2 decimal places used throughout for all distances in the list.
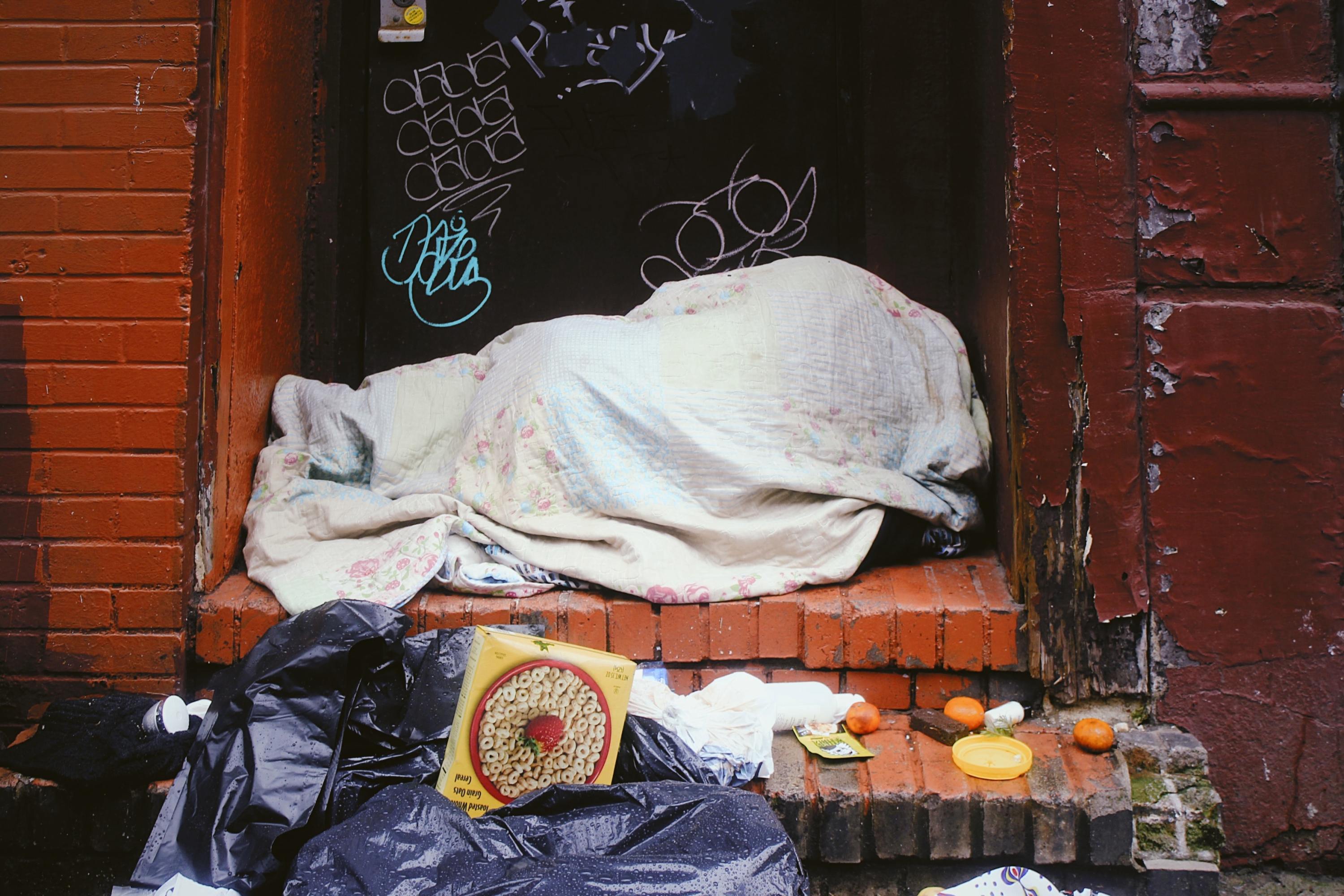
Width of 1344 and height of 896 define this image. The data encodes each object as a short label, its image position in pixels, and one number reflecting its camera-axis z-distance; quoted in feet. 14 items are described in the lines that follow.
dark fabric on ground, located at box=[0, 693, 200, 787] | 6.12
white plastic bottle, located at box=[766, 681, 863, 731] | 6.45
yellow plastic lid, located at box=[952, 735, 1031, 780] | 5.96
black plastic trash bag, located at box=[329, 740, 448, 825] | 5.52
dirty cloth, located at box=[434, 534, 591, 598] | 7.02
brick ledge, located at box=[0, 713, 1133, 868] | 5.78
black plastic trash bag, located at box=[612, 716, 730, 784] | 5.84
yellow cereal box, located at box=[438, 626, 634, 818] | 5.49
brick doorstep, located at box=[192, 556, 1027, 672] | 6.64
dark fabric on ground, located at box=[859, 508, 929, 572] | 7.39
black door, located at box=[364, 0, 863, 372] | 9.91
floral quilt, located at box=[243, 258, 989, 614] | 7.16
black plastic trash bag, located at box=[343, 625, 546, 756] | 5.88
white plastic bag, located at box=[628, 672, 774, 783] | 5.97
